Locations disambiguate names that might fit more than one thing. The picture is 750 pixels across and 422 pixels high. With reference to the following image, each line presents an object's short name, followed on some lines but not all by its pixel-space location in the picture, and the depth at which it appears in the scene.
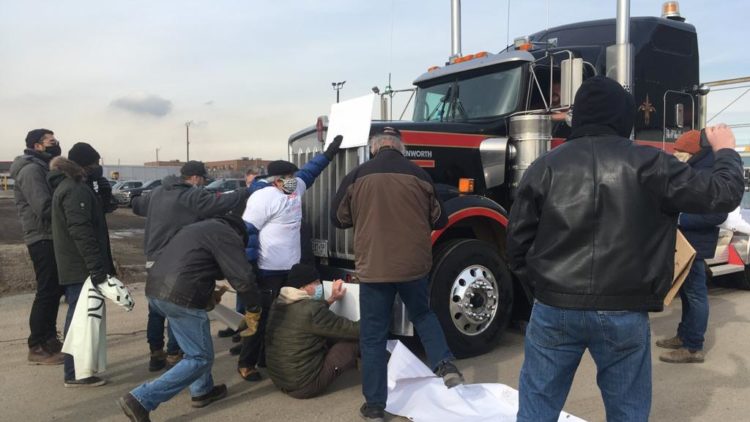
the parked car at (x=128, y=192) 30.03
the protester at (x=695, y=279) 4.71
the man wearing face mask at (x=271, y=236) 4.62
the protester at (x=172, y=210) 4.57
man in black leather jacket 2.18
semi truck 4.91
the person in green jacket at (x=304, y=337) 4.09
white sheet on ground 3.65
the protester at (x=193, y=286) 3.65
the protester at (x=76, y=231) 4.29
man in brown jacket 3.65
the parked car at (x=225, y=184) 28.36
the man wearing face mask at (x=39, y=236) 4.82
